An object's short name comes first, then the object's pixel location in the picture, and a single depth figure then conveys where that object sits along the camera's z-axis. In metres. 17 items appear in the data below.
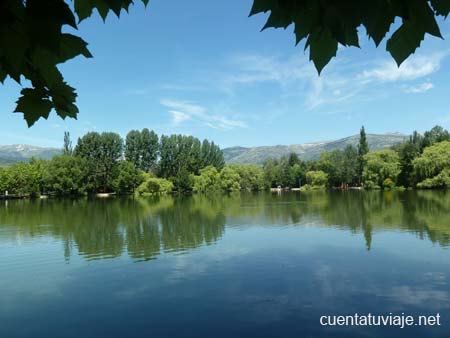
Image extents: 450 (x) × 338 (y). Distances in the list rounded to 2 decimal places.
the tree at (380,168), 78.39
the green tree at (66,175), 74.06
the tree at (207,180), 91.44
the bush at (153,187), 83.44
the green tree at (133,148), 92.88
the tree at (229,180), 97.38
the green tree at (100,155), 81.88
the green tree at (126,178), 82.12
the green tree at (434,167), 65.88
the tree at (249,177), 107.81
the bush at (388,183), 77.88
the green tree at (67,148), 82.69
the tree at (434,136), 79.69
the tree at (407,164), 74.64
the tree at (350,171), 102.88
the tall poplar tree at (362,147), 100.12
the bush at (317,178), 101.07
